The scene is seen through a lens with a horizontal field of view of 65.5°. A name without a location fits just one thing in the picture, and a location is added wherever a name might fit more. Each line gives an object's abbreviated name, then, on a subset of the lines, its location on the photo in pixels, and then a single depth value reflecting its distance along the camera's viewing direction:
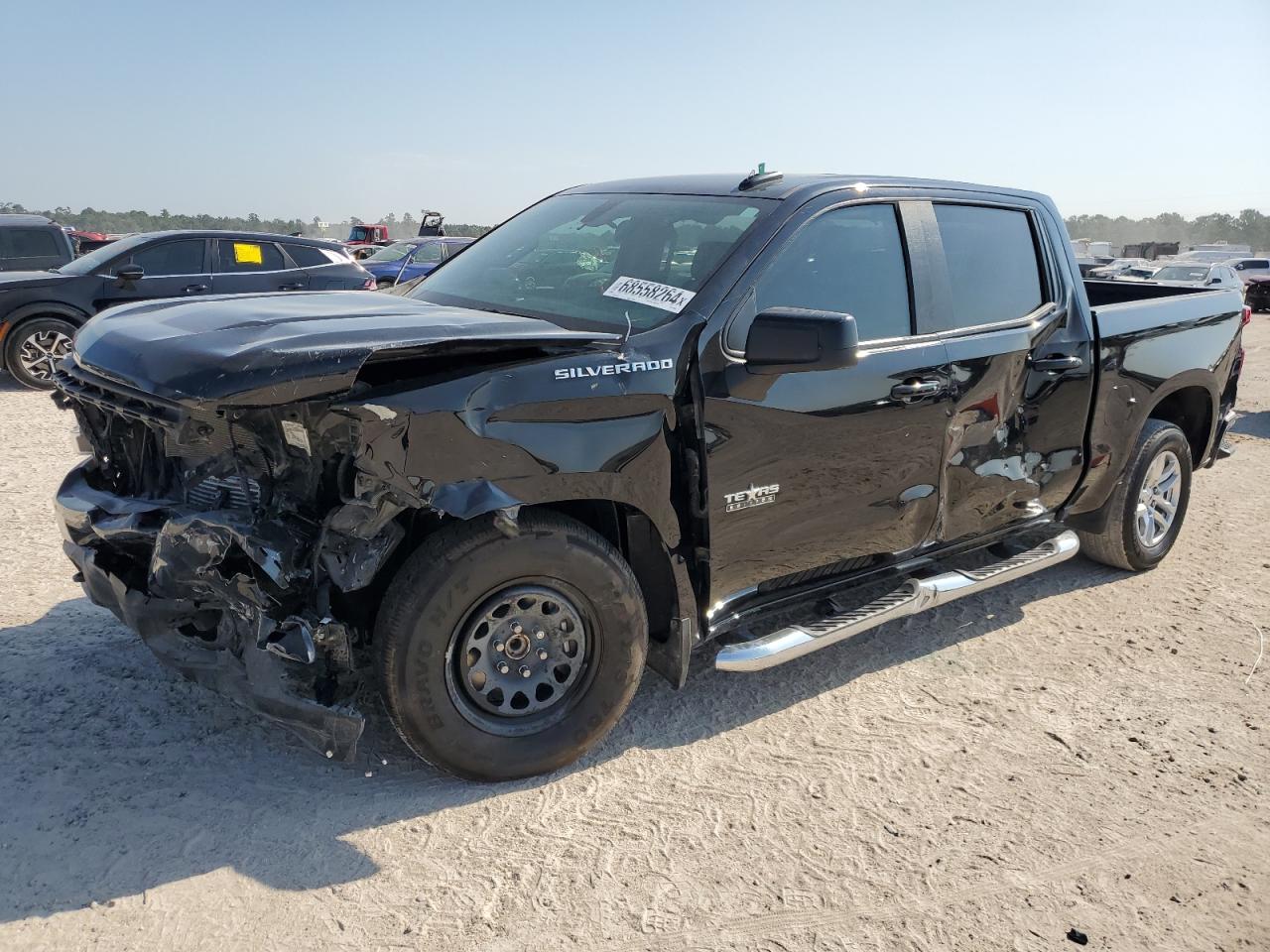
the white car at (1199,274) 21.07
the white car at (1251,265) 31.93
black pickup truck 2.87
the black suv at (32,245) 12.64
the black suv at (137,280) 10.27
